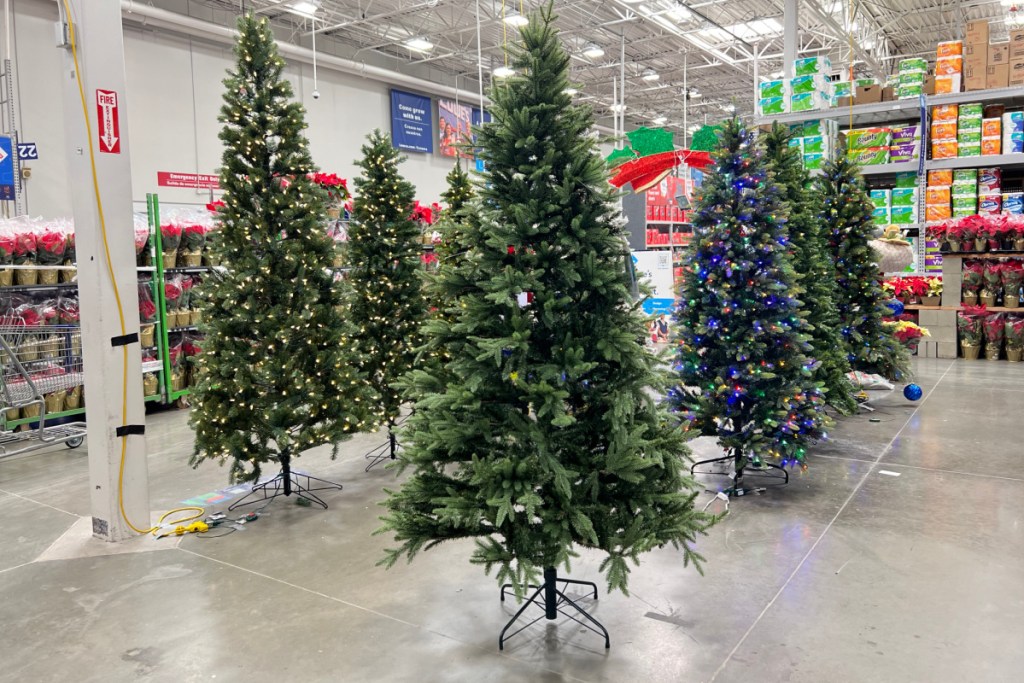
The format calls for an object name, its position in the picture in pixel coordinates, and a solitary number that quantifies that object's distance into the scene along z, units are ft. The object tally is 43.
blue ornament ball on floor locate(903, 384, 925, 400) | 24.02
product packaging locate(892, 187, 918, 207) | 33.53
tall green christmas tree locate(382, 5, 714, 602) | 9.03
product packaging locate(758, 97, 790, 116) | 34.72
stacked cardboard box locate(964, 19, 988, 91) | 31.42
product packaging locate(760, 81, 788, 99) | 34.78
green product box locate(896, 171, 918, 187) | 33.68
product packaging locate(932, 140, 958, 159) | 32.71
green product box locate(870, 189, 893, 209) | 33.91
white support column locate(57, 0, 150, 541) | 13.07
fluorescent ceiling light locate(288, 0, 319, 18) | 41.63
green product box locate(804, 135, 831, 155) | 33.32
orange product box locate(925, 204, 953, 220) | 33.45
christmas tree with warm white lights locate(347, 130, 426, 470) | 18.26
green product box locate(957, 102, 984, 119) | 32.12
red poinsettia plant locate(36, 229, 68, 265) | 22.89
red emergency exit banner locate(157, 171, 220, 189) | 42.47
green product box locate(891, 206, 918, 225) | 33.47
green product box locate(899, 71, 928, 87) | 32.37
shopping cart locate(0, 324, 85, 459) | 20.08
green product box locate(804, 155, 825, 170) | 31.68
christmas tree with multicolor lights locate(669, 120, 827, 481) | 15.28
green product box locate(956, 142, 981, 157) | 32.27
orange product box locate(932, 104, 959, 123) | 32.55
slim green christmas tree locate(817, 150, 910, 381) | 22.90
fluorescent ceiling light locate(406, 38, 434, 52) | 50.49
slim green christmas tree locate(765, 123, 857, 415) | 19.38
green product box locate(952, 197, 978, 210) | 33.14
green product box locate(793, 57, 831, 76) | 33.96
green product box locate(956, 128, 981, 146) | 32.27
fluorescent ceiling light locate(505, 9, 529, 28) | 43.20
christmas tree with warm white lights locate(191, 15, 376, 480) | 14.89
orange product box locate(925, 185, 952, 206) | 33.45
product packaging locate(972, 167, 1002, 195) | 32.86
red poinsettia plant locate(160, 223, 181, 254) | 26.13
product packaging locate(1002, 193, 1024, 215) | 32.53
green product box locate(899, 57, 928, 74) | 32.53
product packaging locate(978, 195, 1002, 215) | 32.81
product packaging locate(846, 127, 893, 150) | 33.68
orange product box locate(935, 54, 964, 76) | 31.99
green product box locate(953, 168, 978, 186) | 33.01
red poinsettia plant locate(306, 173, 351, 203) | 24.55
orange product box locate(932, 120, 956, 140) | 32.63
